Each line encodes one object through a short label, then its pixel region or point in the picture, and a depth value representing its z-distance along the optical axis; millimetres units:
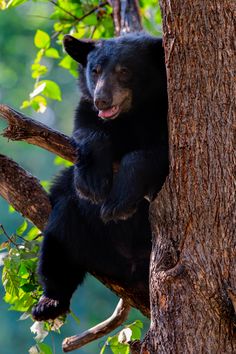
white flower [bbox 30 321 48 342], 9446
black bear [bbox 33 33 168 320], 8328
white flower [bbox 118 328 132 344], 9430
